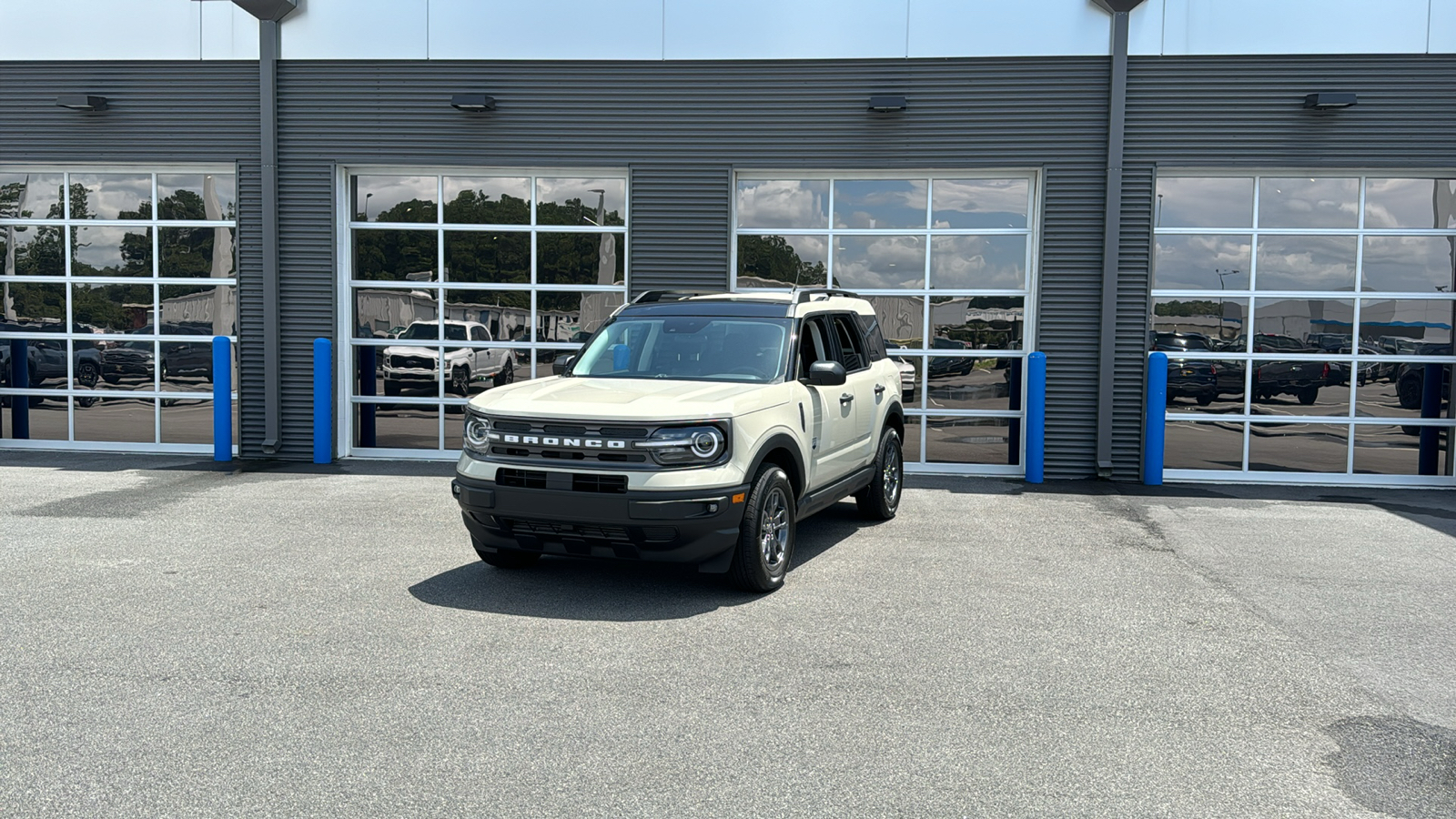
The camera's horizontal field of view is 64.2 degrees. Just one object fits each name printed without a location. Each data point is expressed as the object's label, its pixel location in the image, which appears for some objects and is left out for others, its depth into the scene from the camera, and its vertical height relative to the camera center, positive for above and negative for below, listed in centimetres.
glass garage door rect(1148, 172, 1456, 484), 1259 +17
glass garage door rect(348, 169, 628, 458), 1330 +47
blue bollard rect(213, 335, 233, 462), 1294 -87
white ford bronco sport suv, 668 -70
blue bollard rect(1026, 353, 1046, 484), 1226 -83
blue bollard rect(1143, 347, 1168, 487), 1204 -79
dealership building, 1245 +142
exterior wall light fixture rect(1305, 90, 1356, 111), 1215 +254
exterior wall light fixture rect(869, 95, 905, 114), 1256 +249
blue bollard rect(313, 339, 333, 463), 1288 -81
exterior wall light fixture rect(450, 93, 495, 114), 1291 +249
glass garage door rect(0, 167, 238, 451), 1366 +20
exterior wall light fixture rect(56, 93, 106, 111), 1331 +248
